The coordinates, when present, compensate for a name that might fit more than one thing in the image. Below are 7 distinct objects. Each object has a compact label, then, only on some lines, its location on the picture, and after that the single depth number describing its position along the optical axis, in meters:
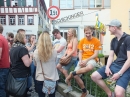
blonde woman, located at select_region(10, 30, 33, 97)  2.53
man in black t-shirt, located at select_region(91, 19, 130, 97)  2.01
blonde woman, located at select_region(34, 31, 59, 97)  2.35
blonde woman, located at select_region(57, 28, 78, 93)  3.11
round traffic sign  4.95
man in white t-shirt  3.49
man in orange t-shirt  2.70
